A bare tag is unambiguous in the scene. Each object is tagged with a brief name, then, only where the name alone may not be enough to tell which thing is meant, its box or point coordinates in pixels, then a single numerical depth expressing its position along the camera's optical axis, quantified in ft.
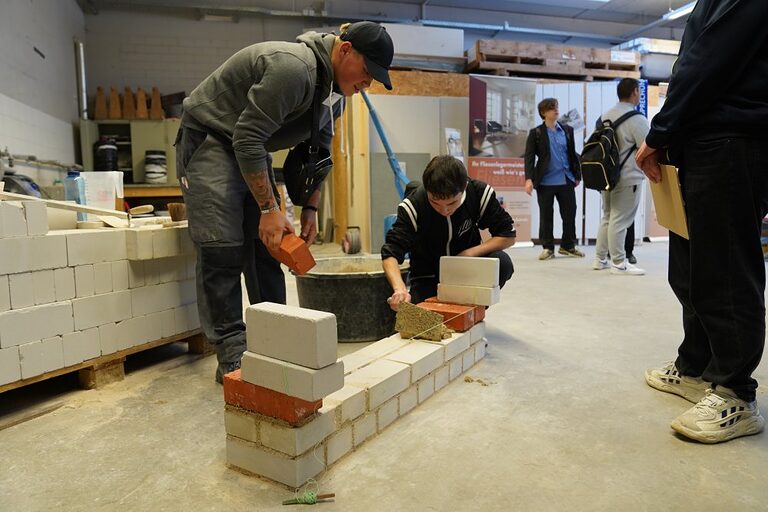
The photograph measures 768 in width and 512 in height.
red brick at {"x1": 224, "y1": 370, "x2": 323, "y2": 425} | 4.28
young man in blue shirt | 17.19
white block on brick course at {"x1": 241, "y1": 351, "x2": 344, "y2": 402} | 4.11
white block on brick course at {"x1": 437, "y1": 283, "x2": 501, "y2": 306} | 7.33
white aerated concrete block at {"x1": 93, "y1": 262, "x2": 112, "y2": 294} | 6.57
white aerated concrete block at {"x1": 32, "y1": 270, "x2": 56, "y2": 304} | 5.96
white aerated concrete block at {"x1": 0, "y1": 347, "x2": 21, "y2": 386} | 5.64
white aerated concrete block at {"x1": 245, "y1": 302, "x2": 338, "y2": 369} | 4.12
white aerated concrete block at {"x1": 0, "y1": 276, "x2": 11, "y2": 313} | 5.65
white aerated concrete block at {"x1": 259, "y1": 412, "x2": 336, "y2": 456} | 4.28
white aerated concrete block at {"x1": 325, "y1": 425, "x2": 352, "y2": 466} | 4.68
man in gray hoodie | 5.67
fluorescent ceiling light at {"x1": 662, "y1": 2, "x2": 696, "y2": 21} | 24.97
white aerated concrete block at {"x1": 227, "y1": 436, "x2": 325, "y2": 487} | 4.34
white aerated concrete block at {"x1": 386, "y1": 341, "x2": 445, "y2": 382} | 5.92
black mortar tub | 8.46
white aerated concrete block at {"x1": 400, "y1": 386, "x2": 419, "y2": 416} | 5.75
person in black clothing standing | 4.79
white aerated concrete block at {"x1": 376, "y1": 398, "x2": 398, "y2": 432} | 5.36
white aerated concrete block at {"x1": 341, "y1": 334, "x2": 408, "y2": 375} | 5.81
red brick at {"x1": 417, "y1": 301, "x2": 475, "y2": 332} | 7.07
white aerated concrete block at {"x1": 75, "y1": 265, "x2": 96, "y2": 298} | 6.38
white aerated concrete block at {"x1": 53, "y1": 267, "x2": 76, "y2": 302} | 6.17
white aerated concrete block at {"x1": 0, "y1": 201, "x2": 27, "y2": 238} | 5.67
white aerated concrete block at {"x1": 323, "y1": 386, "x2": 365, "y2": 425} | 4.78
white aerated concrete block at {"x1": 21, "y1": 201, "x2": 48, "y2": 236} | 5.90
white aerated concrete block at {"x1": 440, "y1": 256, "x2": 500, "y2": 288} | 7.27
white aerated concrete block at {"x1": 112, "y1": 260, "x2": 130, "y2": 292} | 6.79
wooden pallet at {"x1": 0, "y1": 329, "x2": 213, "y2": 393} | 6.20
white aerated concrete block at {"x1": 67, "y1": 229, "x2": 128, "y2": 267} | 6.32
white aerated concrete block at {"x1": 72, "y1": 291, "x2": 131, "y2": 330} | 6.38
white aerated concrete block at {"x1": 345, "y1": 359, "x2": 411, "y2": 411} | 5.25
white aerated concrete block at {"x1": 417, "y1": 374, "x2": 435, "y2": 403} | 6.08
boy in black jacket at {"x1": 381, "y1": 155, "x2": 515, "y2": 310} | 7.61
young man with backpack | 14.05
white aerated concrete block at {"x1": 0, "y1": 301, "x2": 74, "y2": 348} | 5.68
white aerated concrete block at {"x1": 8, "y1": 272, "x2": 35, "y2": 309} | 5.75
